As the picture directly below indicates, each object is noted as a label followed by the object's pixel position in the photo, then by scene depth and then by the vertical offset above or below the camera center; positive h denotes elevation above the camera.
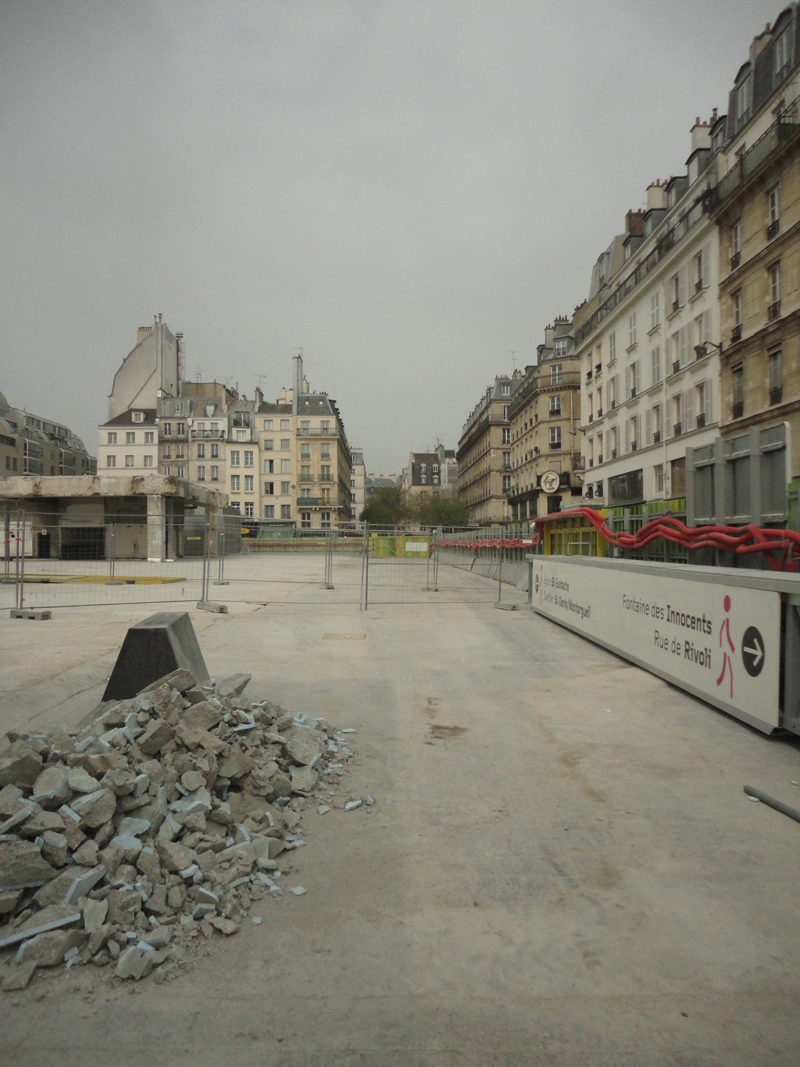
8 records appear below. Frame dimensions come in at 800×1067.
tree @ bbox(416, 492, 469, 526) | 77.88 +1.95
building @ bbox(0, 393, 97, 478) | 83.00 +12.24
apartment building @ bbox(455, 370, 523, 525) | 72.81 +8.84
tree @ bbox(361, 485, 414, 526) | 86.06 +2.74
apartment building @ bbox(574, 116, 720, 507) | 30.50 +10.16
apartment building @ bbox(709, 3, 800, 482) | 24.38 +12.02
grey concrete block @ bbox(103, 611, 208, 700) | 5.71 -1.17
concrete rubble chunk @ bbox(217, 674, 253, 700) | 5.69 -1.44
